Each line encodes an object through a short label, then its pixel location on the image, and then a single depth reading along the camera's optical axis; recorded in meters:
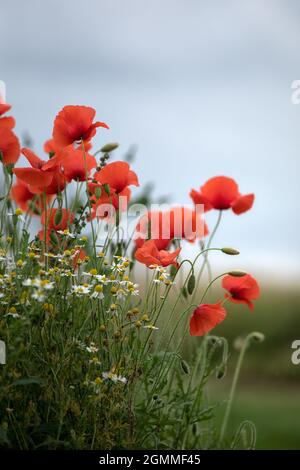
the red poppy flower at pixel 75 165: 2.12
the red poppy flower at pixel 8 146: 2.12
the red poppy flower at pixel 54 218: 2.12
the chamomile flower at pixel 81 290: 1.67
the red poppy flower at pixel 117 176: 2.06
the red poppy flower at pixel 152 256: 1.93
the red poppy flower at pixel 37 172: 2.00
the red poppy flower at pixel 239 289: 2.34
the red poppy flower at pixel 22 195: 2.67
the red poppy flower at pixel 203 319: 1.94
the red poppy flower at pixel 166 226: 2.18
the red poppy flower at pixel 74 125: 2.06
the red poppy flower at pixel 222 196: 2.48
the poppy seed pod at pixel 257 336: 2.46
